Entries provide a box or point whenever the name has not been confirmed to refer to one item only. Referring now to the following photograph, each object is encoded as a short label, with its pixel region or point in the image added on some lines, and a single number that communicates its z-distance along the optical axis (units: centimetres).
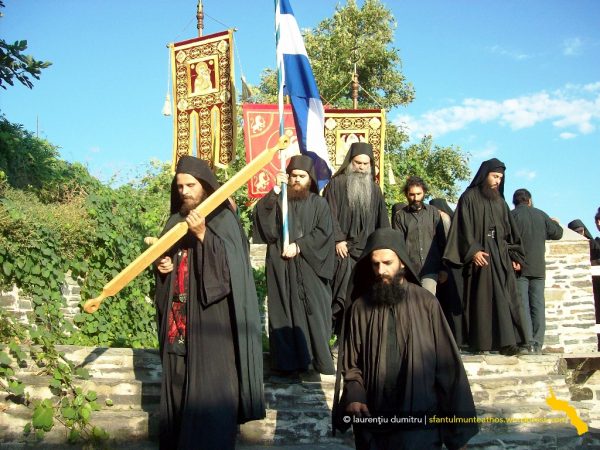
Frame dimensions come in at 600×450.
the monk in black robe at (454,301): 841
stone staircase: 625
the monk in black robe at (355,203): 832
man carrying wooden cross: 515
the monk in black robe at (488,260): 806
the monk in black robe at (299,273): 704
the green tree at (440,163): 2881
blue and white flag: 803
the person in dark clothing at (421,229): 903
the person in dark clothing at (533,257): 968
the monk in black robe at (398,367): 428
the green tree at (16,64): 829
